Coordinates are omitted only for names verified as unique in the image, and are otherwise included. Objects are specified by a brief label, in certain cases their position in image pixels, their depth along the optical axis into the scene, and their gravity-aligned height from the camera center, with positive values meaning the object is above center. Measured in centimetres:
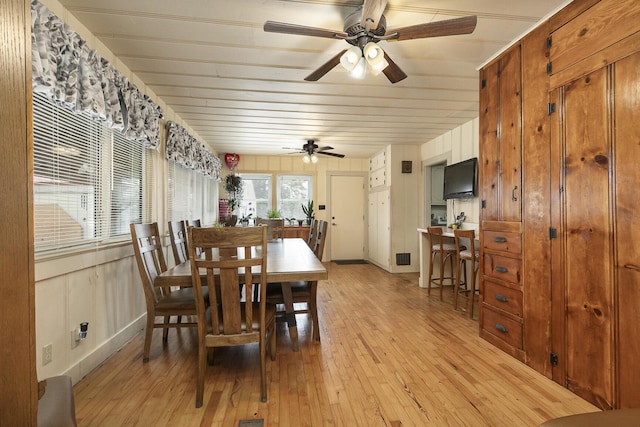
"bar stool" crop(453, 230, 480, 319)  309 -51
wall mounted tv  383 +46
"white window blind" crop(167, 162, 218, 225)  376 +31
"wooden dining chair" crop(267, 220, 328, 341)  239 -68
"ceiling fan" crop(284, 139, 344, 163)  493 +109
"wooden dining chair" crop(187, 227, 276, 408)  154 -41
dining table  174 -36
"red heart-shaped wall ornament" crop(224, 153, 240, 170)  611 +115
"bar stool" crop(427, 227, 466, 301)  367 -46
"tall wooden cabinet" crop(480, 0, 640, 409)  153 +4
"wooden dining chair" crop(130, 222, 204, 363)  207 -61
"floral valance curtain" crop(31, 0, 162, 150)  148 +86
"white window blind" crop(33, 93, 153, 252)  164 +25
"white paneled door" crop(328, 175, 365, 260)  665 -8
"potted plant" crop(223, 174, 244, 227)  612 +54
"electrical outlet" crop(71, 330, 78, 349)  186 -78
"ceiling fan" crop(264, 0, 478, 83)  163 +106
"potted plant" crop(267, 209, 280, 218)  557 -2
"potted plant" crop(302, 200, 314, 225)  636 +6
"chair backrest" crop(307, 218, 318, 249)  340 -25
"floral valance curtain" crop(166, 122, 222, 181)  343 +86
